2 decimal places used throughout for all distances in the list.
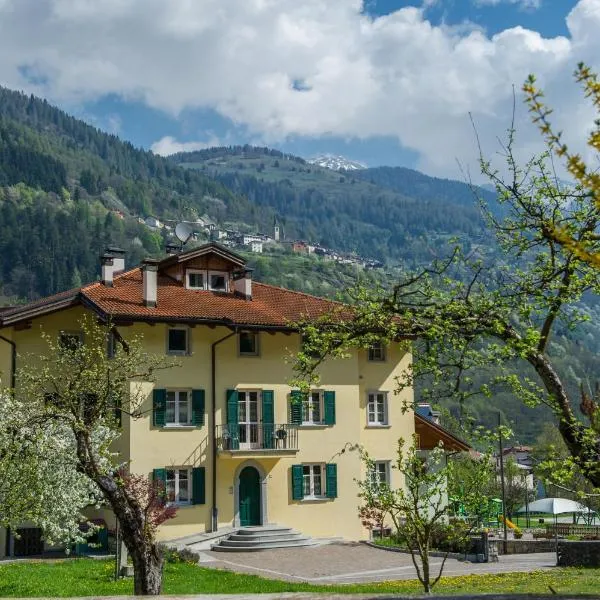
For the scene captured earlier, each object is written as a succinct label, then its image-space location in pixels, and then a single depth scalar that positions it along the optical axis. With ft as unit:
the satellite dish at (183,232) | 139.93
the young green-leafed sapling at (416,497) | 52.75
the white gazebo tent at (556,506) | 146.83
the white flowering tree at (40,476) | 67.15
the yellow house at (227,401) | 109.09
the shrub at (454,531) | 55.72
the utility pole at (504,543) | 117.80
